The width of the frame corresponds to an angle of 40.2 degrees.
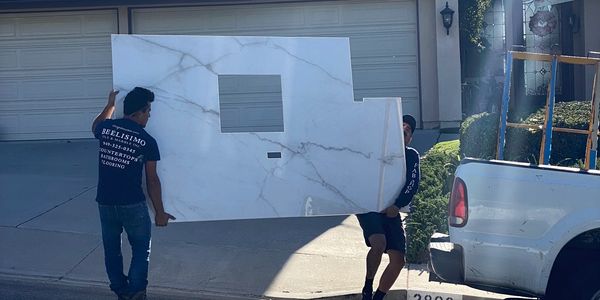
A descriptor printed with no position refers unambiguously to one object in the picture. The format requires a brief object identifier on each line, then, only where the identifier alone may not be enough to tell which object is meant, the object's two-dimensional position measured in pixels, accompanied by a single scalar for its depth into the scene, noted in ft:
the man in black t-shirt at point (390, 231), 20.15
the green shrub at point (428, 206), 25.64
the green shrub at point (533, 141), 29.58
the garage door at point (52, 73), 48.03
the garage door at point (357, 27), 47.44
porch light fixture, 46.62
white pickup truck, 16.66
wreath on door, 53.57
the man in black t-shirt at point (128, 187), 18.57
